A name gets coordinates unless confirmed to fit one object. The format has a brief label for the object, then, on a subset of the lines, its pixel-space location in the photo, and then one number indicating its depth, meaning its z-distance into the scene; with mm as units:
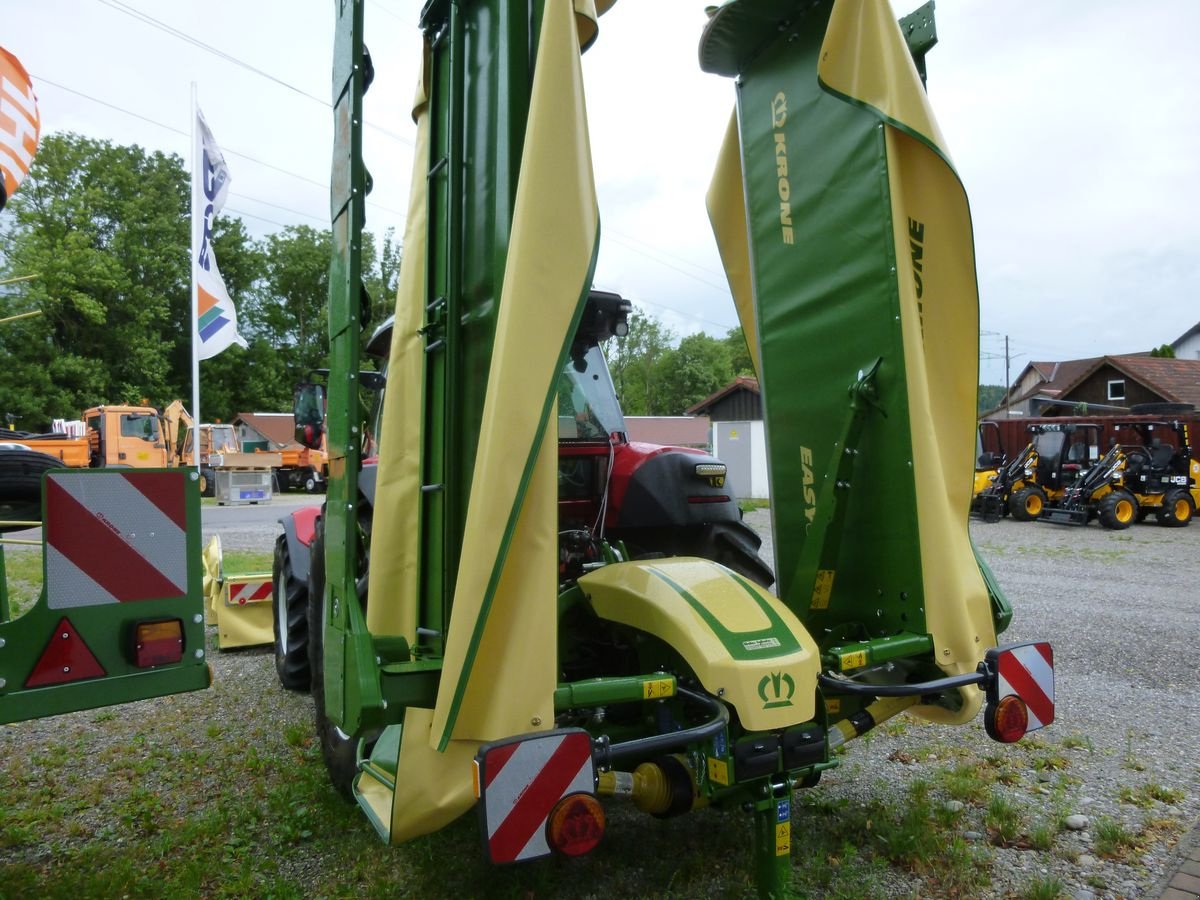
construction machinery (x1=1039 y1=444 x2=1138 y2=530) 14523
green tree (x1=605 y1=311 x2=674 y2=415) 58812
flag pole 6646
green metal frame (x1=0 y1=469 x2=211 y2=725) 2156
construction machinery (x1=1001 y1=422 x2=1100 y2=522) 16000
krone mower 2008
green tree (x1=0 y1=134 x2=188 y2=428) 33062
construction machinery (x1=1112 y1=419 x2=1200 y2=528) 15008
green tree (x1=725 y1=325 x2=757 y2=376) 69688
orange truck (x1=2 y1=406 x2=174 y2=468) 21469
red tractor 3486
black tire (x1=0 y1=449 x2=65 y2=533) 2889
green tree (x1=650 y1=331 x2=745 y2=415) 57875
